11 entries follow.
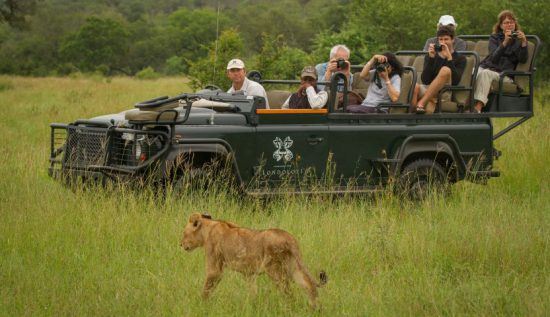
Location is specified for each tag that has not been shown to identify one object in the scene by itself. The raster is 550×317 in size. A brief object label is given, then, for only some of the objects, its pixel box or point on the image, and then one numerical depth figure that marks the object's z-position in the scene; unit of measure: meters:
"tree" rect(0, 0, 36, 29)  81.75
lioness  11.51
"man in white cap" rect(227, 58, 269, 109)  19.52
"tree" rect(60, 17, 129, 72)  130.50
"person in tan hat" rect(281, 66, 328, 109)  18.42
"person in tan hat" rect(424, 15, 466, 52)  20.74
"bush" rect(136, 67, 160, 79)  103.56
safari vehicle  17.05
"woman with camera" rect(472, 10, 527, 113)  19.91
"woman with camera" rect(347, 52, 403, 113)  19.17
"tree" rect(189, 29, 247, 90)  33.66
